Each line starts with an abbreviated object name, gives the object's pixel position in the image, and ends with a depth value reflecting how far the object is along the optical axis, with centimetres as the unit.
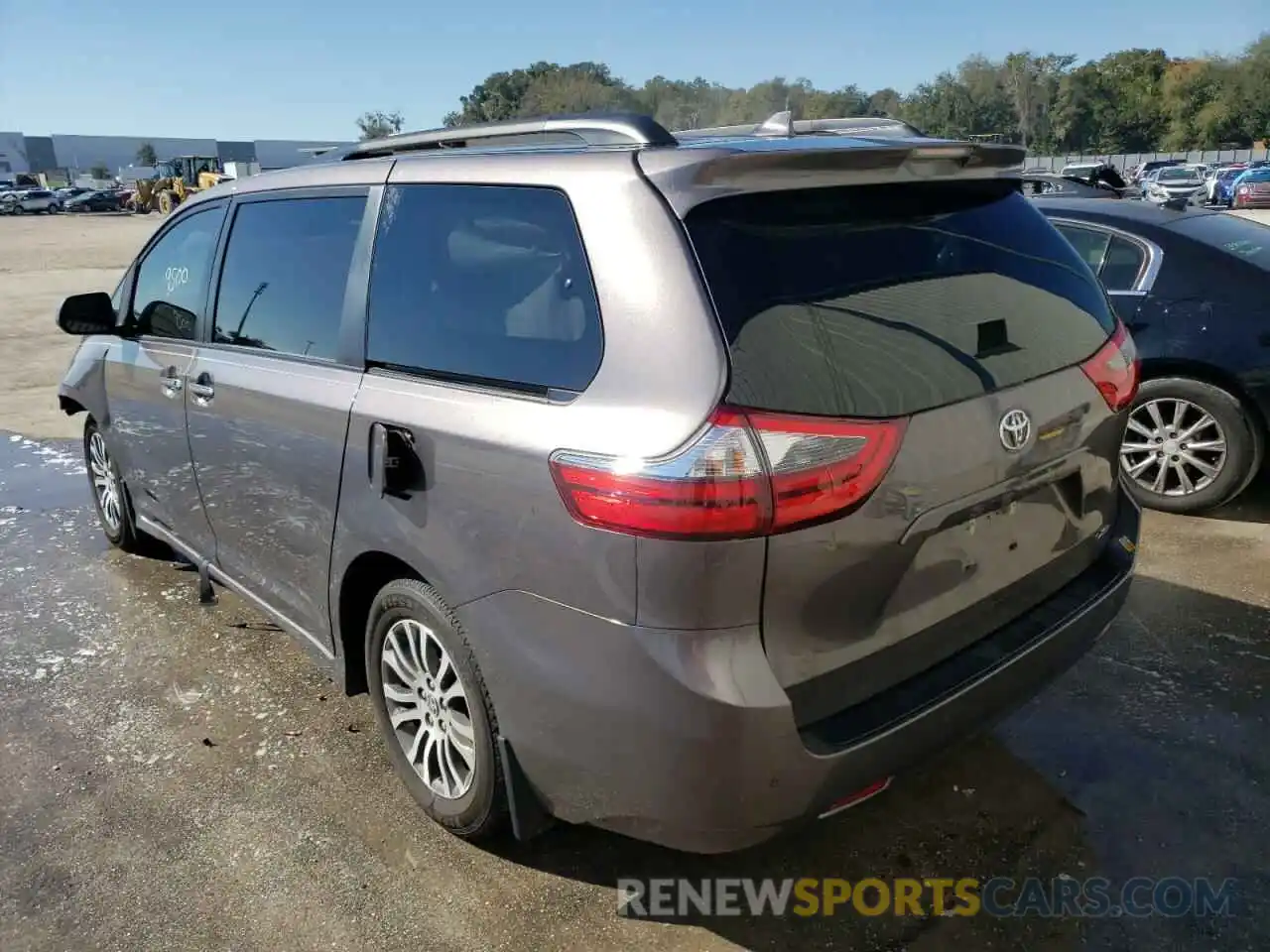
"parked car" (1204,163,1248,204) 3128
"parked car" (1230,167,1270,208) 2845
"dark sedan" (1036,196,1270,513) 494
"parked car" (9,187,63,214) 5716
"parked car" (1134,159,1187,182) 3899
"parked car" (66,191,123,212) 5806
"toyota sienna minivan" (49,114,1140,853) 197
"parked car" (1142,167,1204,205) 3070
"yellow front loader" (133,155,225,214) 4995
